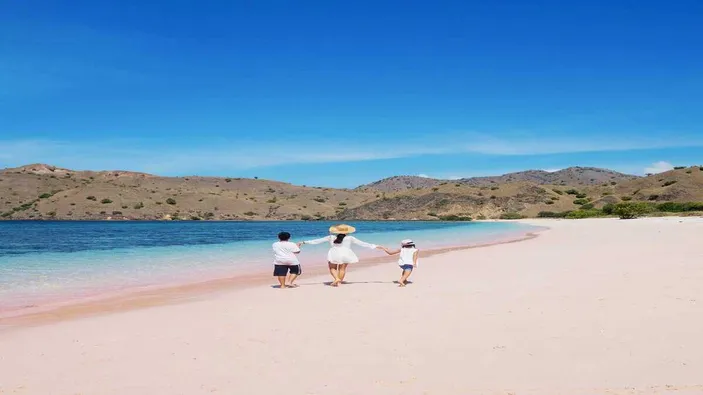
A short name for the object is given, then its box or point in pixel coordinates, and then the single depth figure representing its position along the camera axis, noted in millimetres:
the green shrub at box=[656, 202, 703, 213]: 62728
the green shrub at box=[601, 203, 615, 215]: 66550
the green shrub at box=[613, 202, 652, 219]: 56750
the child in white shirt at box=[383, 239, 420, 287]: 12922
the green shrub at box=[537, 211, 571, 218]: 76825
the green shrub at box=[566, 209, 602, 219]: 66269
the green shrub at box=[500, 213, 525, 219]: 83050
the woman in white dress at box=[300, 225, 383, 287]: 13172
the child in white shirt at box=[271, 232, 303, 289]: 12930
